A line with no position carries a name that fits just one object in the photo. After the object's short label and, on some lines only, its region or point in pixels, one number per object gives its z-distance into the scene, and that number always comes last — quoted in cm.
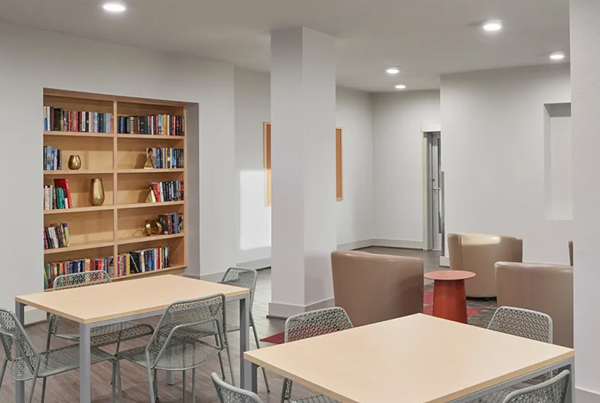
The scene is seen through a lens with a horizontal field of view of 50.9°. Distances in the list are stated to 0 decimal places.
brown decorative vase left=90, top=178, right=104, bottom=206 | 727
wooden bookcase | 708
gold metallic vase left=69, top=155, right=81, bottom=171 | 707
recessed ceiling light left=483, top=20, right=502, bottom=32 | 625
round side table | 542
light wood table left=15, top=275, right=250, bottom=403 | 324
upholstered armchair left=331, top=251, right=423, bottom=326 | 532
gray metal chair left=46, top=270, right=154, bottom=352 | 405
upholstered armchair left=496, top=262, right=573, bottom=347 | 462
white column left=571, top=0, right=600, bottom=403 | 376
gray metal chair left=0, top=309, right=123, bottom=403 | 329
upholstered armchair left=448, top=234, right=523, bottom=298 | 708
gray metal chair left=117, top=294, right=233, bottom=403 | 346
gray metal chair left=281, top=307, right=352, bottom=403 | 288
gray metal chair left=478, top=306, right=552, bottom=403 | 305
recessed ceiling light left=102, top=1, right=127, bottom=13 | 542
